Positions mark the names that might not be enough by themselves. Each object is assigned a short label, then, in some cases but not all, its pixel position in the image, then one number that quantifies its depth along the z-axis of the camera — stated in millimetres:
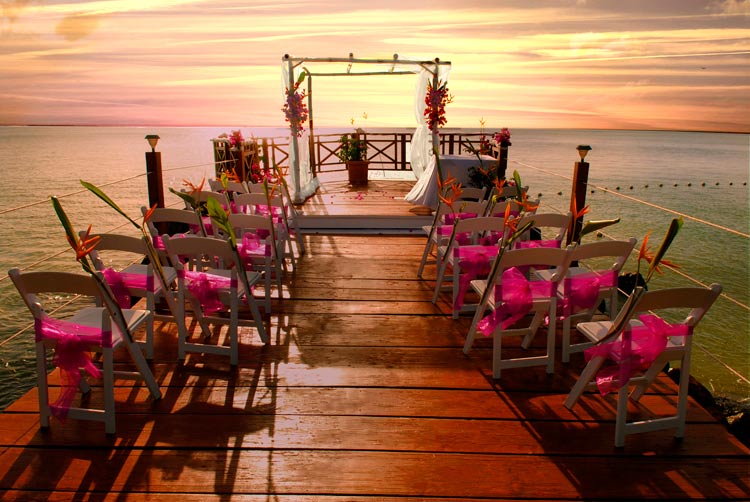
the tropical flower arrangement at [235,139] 8180
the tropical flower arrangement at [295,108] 8531
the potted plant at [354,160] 11328
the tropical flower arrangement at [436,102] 8961
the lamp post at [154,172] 5266
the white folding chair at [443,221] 4457
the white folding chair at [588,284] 2910
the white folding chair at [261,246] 3791
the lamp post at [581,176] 4957
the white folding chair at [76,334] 2246
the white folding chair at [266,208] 4688
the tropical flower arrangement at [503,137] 7386
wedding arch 8492
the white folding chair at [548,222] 3591
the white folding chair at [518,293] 2816
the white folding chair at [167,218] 3748
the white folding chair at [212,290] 2930
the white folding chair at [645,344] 2168
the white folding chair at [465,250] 3654
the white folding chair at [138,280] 2965
